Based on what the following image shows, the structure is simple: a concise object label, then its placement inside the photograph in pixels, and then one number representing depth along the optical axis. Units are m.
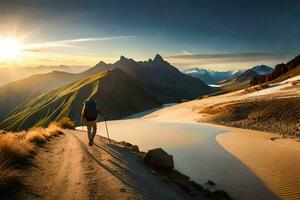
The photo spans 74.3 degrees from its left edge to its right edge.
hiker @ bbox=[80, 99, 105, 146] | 12.80
